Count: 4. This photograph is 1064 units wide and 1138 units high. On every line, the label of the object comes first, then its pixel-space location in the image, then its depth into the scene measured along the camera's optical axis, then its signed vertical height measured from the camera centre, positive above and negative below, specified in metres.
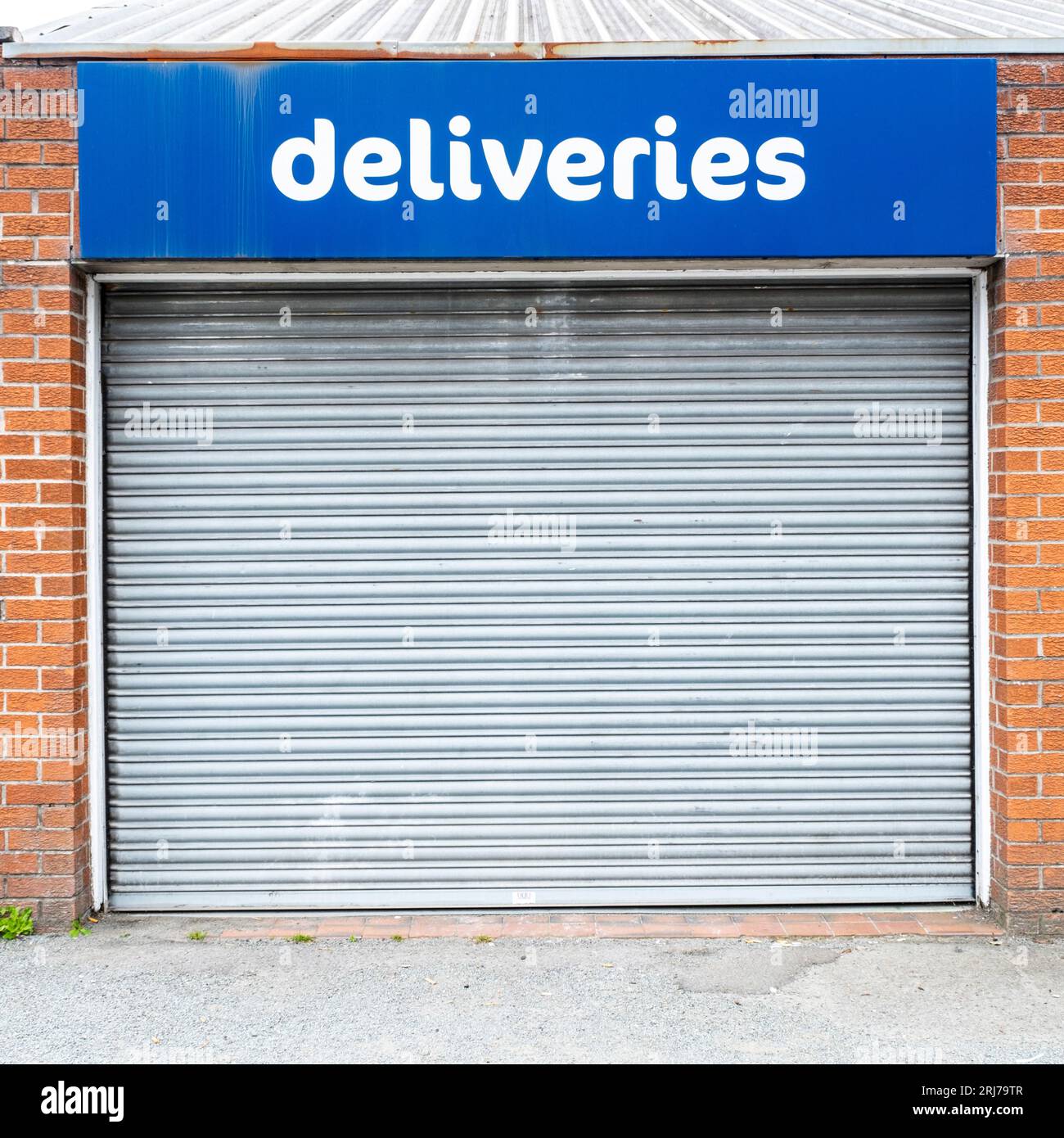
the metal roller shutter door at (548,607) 5.52 -0.21
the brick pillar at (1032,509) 5.13 +0.30
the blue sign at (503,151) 5.06 +2.04
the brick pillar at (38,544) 5.12 +0.10
